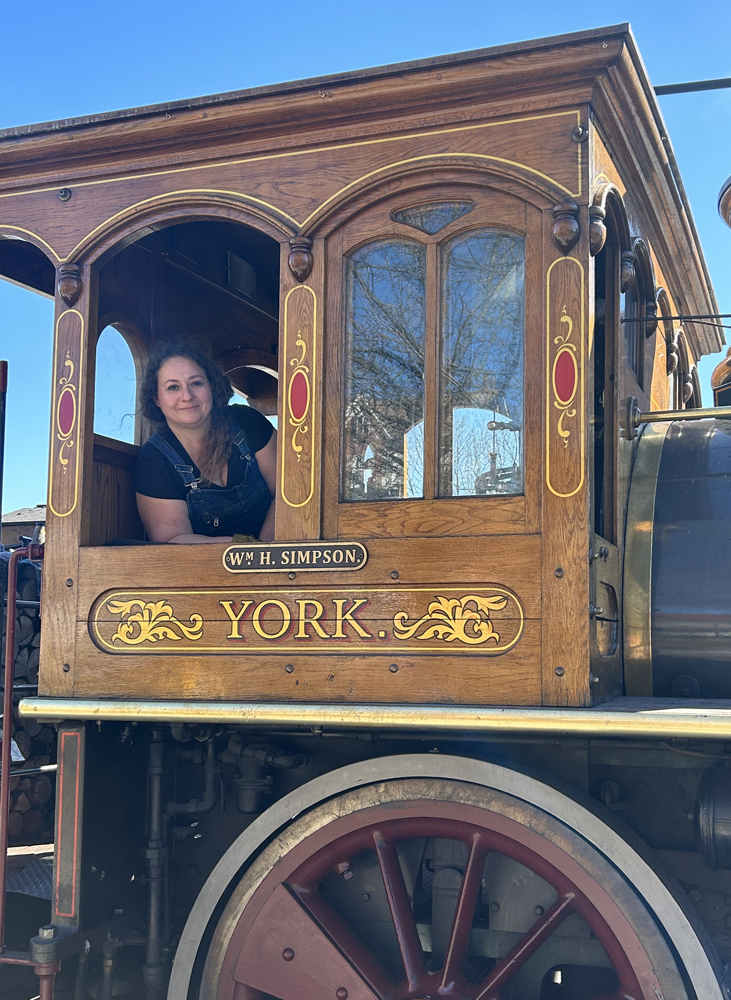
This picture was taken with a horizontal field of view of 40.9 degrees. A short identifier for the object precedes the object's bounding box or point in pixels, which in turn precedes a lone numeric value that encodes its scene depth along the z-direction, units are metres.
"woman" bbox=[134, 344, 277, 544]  3.37
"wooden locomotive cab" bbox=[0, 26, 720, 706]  2.58
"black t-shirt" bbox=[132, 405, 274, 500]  3.39
